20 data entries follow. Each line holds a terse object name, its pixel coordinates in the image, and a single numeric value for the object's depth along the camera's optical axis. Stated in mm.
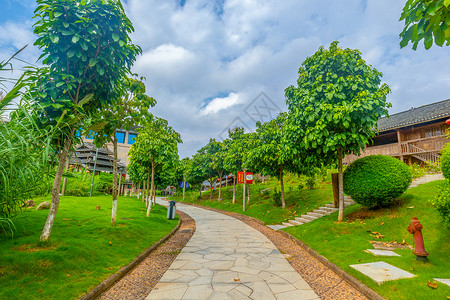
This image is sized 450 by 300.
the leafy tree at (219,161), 25281
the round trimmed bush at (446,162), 6009
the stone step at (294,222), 11191
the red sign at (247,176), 18180
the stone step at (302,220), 11264
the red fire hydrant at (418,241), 4770
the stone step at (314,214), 11247
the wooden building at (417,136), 16109
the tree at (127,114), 8008
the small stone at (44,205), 10766
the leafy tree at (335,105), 7980
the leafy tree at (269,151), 14078
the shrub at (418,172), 12129
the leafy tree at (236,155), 20000
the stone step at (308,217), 11180
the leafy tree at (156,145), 12634
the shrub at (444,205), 5354
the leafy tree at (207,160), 28427
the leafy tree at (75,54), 4902
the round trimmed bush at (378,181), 8070
